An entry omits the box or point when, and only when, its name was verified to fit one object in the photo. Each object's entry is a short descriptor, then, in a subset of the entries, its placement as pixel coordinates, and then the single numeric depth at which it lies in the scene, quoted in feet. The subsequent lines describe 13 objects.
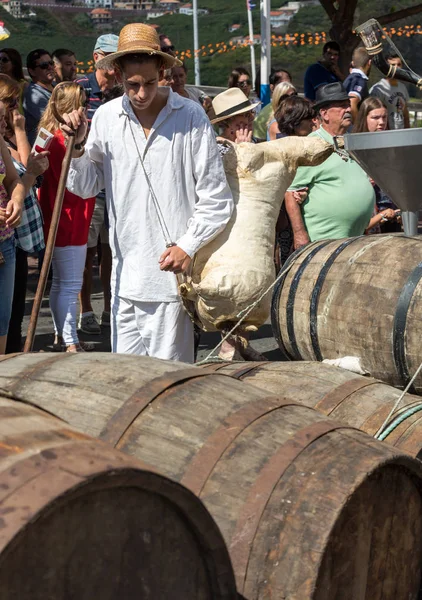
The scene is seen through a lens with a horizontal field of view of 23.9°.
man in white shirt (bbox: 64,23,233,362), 13.70
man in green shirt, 19.67
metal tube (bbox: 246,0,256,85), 91.46
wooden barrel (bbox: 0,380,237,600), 6.55
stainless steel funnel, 14.71
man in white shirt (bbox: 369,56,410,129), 30.30
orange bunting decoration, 108.59
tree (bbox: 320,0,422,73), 46.14
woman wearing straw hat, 20.03
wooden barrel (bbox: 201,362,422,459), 12.23
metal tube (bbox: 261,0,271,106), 44.93
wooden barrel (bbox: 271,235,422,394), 15.42
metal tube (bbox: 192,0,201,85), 99.38
